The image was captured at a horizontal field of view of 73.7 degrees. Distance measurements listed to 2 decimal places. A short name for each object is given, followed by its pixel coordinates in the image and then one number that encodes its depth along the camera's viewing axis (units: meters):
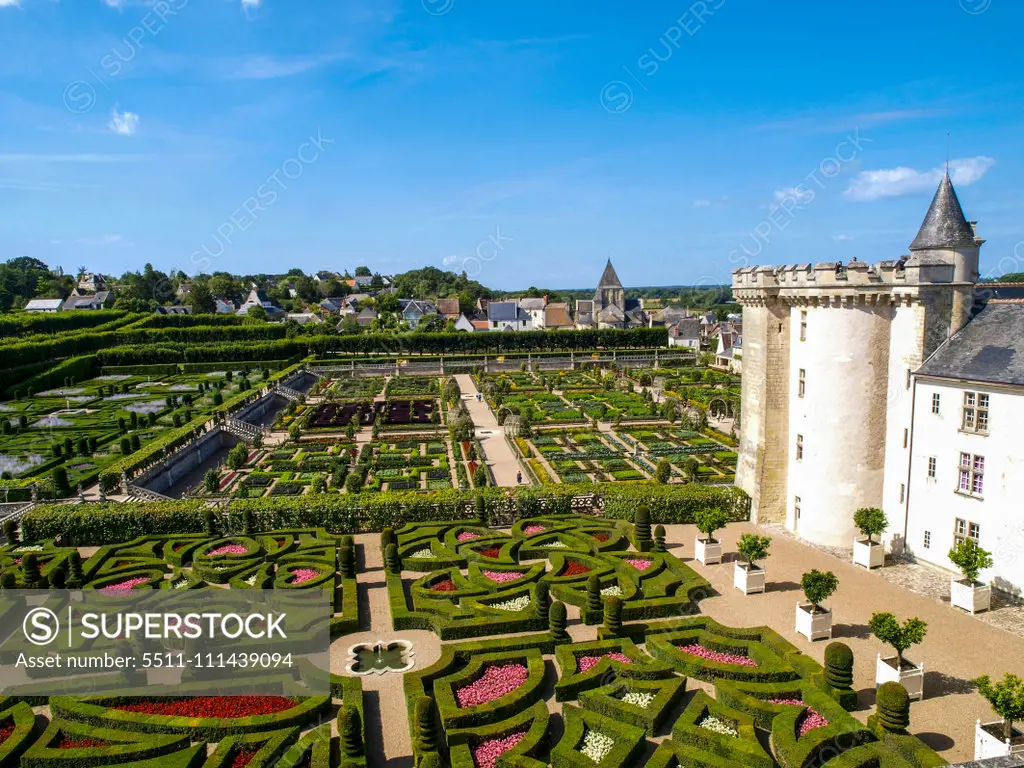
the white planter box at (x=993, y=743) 12.64
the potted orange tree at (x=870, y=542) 22.31
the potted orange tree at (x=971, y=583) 18.94
